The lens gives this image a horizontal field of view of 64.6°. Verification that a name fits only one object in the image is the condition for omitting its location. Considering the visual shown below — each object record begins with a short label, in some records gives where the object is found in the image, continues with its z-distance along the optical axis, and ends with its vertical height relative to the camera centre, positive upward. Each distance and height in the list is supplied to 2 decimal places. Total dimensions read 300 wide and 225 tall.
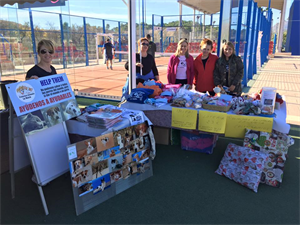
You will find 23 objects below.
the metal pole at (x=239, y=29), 6.71 +0.77
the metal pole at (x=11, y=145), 2.24 -0.85
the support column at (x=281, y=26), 25.98 +3.25
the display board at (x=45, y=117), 2.09 -0.56
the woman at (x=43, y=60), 2.64 -0.03
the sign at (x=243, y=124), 2.58 -0.74
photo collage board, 2.10 -0.97
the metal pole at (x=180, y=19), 9.93 +1.56
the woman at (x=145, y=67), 4.26 -0.18
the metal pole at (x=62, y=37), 6.07 +0.50
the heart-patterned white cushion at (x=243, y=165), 2.56 -1.20
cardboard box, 3.76 -1.22
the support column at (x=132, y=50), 4.44 +0.13
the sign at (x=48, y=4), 5.67 +1.32
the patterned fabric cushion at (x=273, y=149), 2.61 -1.00
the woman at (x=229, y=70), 3.54 -0.20
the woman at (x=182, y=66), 3.80 -0.15
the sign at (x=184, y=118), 2.88 -0.74
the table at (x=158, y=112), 3.03 -0.69
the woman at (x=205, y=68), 3.64 -0.17
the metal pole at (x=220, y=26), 5.40 +0.70
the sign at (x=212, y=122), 2.72 -0.74
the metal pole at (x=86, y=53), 7.02 +0.11
